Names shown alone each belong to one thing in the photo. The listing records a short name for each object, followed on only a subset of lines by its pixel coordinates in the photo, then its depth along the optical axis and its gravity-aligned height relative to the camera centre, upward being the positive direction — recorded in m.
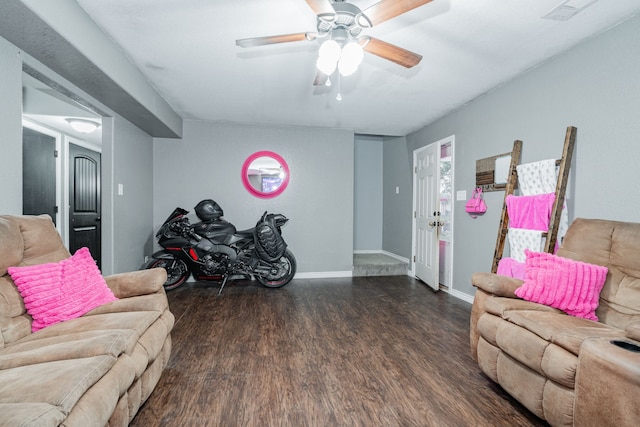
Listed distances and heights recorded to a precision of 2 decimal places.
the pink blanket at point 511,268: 2.49 -0.52
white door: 4.03 -0.09
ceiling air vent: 1.82 +1.26
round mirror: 4.44 +0.49
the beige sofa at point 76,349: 0.92 -0.58
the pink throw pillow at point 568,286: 1.73 -0.46
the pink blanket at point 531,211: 2.40 -0.02
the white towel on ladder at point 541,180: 2.38 +0.24
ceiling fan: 1.53 +1.02
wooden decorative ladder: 2.26 +0.18
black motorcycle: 3.72 -0.52
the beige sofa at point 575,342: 1.14 -0.62
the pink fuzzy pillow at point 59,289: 1.51 -0.46
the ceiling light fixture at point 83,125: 3.64 +1.01
